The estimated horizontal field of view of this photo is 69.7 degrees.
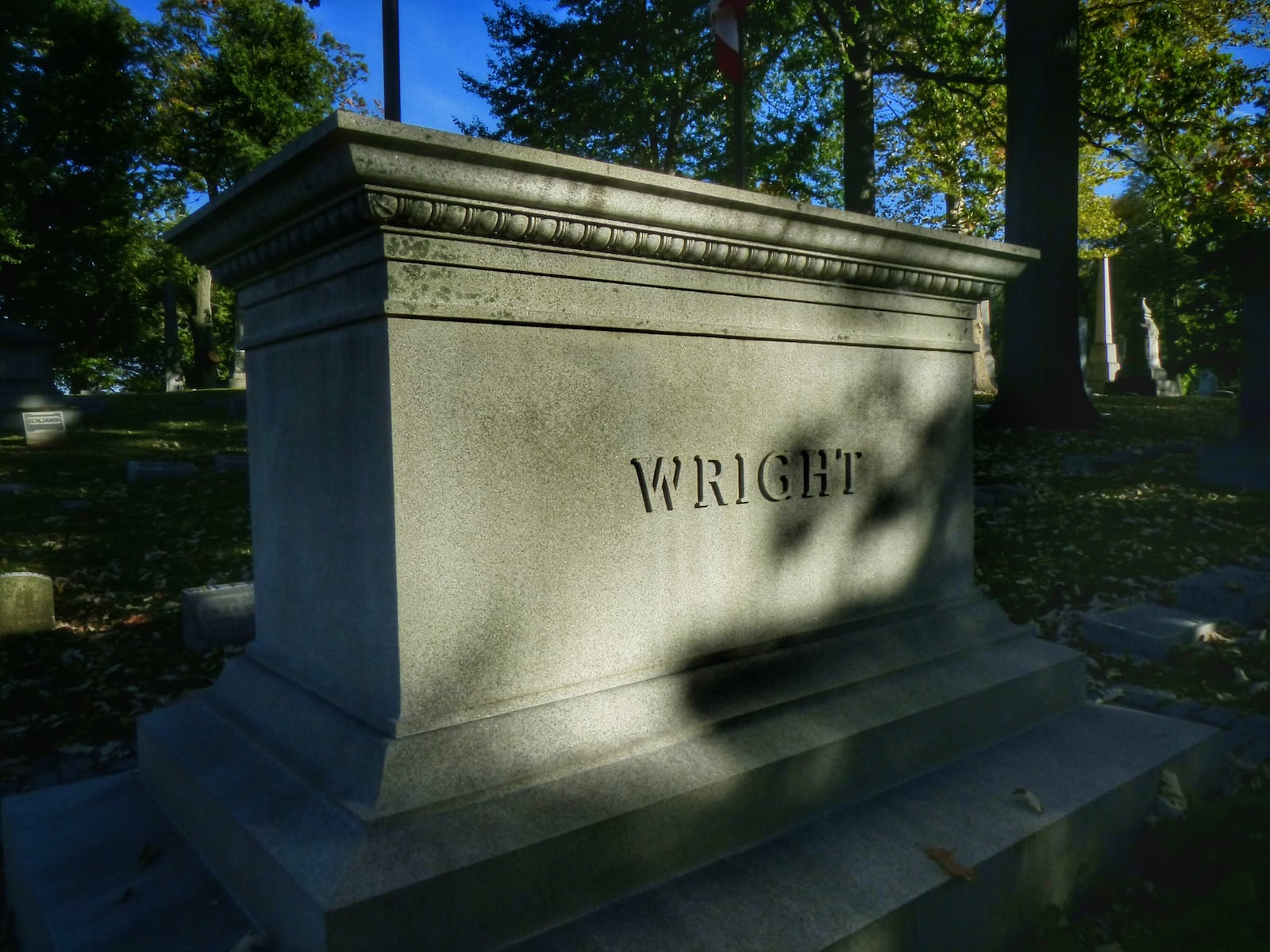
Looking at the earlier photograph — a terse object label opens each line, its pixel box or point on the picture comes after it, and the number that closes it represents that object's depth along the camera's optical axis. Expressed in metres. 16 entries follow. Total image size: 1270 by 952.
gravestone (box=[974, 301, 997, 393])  23.20
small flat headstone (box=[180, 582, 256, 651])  5.39
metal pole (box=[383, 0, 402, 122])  2.58
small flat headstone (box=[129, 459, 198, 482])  10.56
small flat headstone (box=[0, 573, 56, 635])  5.63
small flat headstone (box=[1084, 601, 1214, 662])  5.17
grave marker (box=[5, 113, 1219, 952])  2.07
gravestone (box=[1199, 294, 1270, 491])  9.50
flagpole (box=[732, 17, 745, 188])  3.45
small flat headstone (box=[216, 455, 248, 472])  10.92
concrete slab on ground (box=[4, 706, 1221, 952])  2.10
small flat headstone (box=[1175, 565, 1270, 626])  5.74
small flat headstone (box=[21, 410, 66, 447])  14.31
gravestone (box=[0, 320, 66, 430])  17.28
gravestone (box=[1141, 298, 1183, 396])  27.72
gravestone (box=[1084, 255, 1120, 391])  27.59
